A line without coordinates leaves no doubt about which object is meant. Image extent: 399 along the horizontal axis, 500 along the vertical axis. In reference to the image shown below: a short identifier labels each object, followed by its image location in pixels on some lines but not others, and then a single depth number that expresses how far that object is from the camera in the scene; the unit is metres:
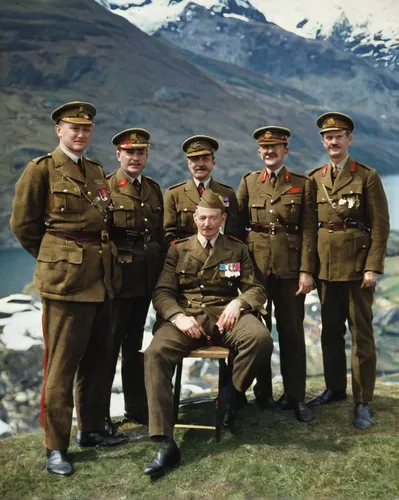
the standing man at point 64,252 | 3.28
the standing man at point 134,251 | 3.87
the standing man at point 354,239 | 3.96
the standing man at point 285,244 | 4.03
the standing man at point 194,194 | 4.09
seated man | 3.29
